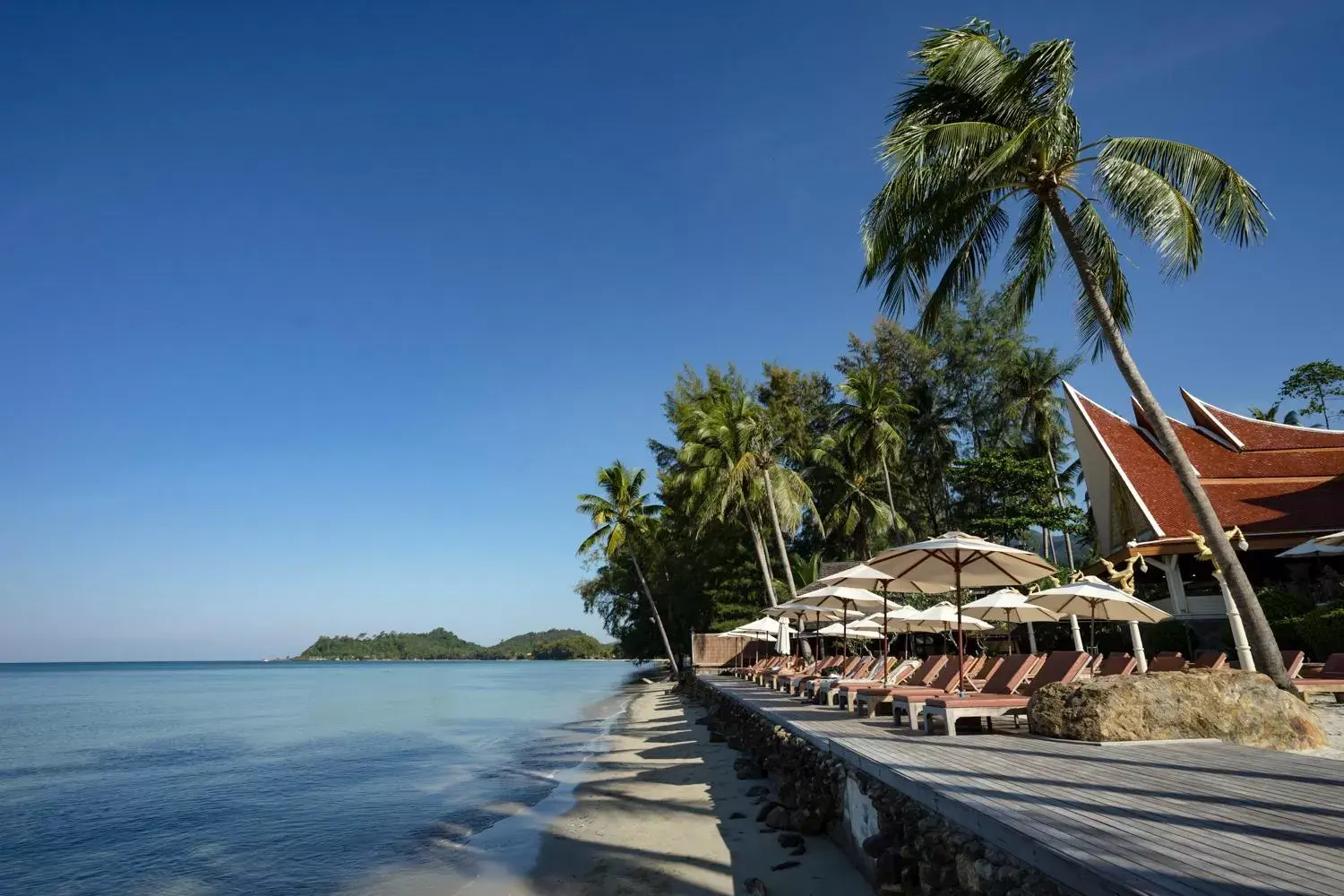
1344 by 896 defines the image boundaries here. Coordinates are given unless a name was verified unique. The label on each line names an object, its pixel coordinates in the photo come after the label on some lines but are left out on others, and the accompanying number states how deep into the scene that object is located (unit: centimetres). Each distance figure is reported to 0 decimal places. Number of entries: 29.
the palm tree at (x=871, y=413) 3206
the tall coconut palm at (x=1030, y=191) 1095
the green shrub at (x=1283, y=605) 1605
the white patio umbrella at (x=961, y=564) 952
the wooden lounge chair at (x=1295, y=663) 1105
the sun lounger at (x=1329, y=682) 1095
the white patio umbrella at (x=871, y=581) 1169
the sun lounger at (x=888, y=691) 1068
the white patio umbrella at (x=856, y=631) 1888
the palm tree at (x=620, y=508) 3694
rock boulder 741
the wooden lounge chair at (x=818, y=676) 1438
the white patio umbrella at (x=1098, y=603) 1144
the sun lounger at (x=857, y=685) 1161
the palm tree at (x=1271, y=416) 4212
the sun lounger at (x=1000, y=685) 898
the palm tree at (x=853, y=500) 3398
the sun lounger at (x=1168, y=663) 1046
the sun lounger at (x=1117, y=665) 985
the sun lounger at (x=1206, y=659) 1192
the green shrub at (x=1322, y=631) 1441
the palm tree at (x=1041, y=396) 3403
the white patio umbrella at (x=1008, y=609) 1312
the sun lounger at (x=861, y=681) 1236
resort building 1897
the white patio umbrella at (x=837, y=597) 1438
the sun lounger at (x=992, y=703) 845
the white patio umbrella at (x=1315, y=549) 1281
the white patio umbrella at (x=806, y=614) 1689
